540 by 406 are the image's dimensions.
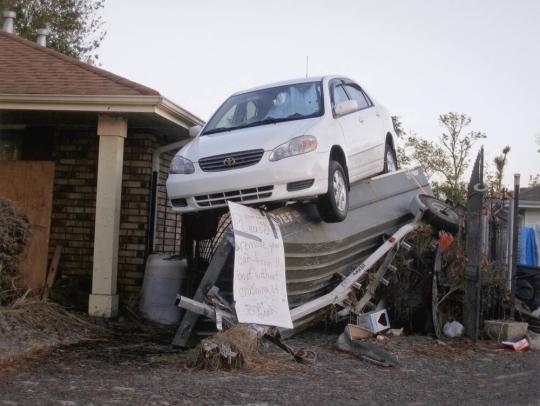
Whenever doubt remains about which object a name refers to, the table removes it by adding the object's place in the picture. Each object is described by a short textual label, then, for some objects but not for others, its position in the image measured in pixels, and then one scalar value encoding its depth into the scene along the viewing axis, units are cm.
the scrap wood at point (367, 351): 643
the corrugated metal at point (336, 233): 746
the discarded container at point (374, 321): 756
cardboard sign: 639
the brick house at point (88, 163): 877
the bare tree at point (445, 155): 3288
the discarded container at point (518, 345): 752
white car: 709
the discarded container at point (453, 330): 799
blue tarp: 1235
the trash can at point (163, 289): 866
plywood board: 916
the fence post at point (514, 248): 827
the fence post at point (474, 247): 791
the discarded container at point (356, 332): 716
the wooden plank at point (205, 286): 685
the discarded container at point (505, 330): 788
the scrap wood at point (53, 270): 901
